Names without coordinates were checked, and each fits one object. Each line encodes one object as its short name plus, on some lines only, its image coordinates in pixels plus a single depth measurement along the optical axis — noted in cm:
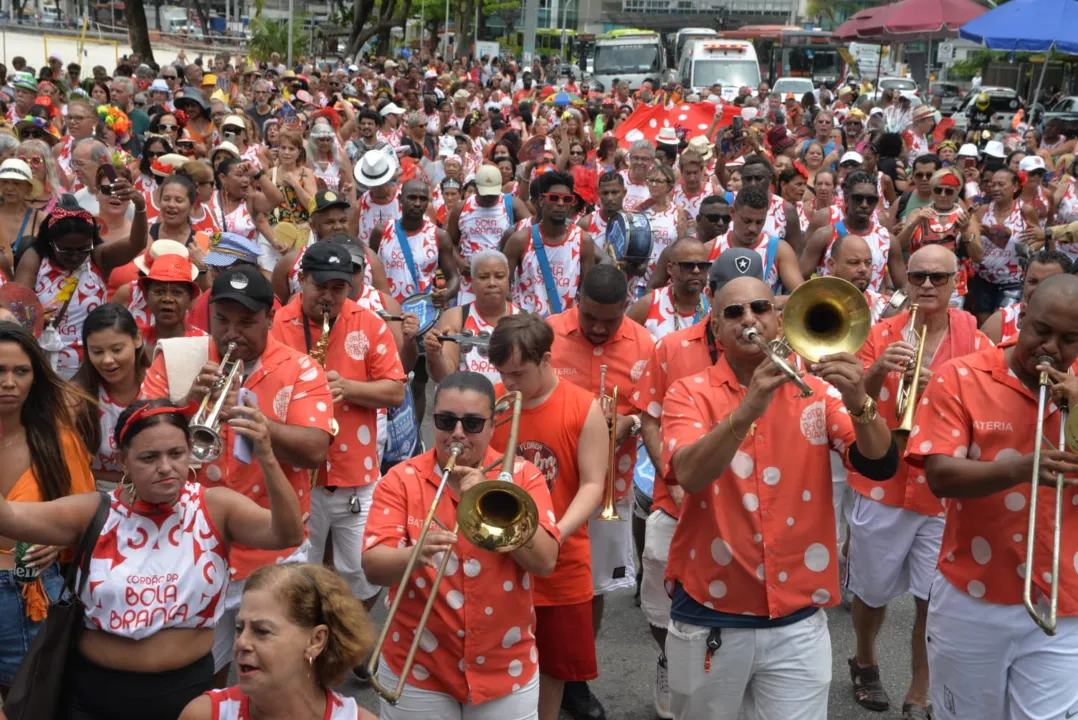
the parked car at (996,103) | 3084
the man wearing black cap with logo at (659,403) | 548
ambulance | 3070
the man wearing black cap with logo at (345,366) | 596
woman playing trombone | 415
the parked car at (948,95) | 3785
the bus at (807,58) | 3928
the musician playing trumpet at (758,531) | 429
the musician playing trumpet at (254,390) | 494
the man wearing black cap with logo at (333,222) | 801
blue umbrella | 1716
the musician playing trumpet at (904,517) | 575
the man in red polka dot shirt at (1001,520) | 420
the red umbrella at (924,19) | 2322
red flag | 1767
